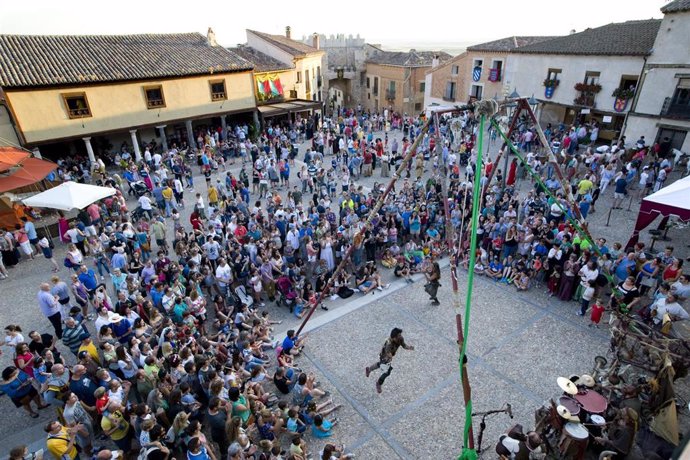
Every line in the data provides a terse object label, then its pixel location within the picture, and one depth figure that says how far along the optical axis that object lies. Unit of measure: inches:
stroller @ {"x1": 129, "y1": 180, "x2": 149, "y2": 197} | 763.4
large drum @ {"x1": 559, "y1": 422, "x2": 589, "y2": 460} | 256.7
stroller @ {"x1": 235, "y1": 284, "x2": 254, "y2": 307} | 461.7
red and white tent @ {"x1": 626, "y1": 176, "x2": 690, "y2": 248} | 446.9
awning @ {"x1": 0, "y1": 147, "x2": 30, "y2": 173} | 581.1
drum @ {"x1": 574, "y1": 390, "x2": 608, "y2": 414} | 275.0
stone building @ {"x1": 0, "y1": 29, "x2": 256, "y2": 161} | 868.0
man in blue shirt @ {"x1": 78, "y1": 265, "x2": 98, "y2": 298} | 429.7
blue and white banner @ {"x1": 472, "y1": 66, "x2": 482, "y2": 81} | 1450.3
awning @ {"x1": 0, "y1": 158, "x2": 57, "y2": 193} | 574.2
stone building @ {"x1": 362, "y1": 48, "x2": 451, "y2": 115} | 1884.8
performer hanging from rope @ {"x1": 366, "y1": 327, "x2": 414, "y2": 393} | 331.9
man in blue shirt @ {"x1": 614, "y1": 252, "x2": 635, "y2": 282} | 429.4
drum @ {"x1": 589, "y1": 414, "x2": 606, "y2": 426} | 268.1
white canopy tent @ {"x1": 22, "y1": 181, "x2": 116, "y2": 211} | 529.0
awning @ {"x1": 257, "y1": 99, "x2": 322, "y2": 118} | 1250.0
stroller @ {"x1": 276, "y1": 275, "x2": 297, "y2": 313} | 466.0
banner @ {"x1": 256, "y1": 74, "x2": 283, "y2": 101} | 1304.1
